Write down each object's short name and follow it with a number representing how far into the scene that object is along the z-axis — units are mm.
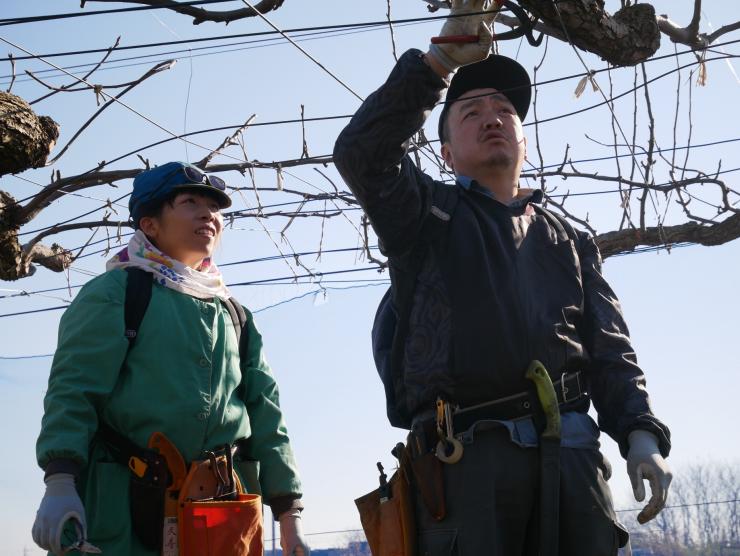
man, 2457
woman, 2703
